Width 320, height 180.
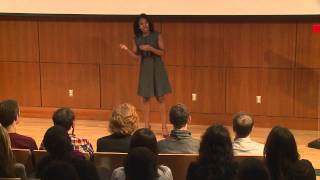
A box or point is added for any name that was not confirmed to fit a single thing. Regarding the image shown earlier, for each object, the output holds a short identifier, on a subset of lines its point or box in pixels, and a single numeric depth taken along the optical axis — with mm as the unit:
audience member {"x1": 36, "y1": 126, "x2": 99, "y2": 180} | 4760
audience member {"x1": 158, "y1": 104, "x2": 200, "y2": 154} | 5994
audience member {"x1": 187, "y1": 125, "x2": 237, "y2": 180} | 4588
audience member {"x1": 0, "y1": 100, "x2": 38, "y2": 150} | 5957
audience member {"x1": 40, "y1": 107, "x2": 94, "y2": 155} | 5913
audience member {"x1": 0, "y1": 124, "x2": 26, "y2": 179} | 4736
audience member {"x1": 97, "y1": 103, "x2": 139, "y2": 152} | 5972
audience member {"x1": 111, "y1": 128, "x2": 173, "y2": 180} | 4265
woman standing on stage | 9271
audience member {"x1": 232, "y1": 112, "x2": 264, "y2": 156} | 5836
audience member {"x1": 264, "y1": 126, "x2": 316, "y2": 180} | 4547
